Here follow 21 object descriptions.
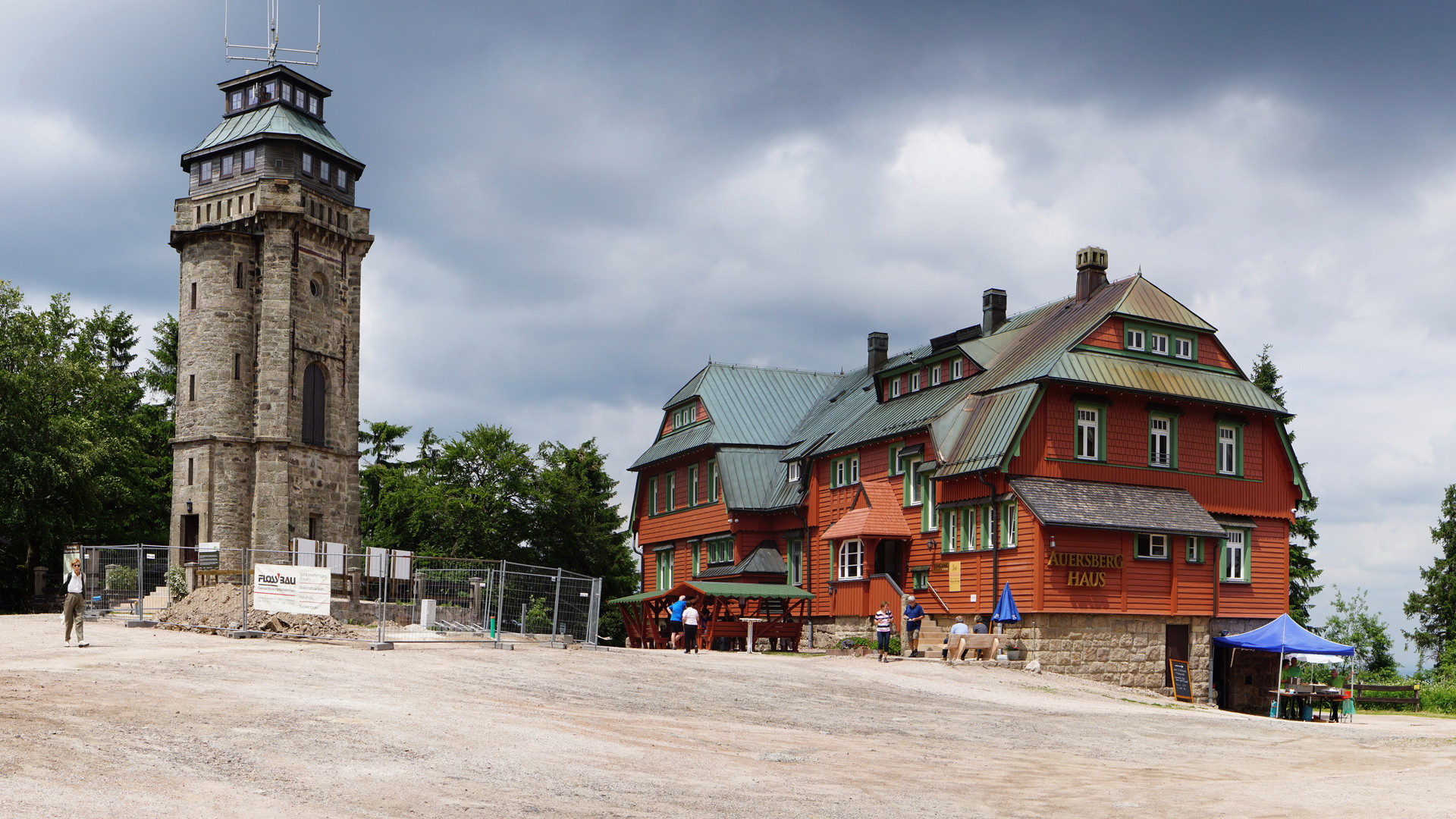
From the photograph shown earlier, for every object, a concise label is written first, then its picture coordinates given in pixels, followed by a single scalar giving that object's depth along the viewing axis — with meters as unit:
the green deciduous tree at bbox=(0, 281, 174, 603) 43.19
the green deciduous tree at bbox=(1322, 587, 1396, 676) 53.81
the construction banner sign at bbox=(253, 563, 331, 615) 27.06
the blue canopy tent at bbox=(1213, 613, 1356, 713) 31.75
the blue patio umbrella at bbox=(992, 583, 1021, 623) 33.94
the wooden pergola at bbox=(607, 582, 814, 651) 40.50
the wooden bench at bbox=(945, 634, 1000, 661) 33.34
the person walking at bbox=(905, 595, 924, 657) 35.38
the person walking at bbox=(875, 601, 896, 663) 34.00
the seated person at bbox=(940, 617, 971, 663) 33.33
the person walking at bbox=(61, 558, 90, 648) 23.79
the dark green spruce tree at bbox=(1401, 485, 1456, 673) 57.25
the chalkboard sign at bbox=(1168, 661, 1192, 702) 35.91
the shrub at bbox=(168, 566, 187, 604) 35.56
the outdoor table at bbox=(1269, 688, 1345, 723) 29.31
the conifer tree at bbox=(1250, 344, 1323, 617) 51.34
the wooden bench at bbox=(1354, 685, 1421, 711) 35.12
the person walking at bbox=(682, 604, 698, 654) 34.25
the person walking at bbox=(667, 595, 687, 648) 40.22
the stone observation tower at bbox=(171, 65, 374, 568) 44.50
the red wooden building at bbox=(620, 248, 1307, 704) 35.25
